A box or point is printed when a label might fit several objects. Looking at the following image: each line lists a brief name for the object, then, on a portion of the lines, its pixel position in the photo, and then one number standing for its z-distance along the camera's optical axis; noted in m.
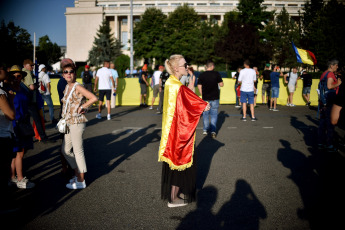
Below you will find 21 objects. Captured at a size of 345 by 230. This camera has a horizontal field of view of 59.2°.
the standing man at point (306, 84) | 15.16
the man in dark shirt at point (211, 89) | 7.95
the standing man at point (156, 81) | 13.59
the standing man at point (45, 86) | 9.90
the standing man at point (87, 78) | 12.50
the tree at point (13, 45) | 31.72
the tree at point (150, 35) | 56.62
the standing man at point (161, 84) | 12.36
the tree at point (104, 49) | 59.09
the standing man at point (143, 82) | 13.98
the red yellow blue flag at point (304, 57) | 11.21
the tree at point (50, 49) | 75.02
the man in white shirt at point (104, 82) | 10.55
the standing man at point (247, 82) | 9.71
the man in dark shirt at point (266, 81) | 14.29
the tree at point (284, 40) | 43.38
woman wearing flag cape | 3.57
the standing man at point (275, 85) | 13.51
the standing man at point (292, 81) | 15.16
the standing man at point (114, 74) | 11.36
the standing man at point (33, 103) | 6.88
